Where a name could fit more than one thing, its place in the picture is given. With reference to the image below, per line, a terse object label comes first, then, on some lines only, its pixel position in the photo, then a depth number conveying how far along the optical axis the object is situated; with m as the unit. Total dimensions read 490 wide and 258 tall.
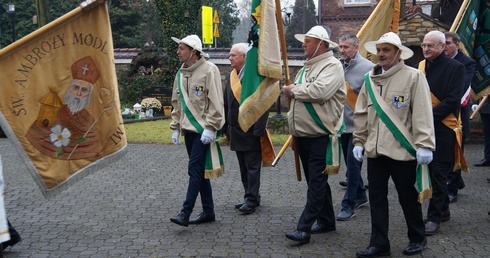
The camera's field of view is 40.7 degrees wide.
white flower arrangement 20.27
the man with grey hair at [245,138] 7.67
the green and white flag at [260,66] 6.15
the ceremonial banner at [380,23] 8.22
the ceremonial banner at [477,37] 8.41
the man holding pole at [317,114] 6.23
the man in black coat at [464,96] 7.59
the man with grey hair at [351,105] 7.41
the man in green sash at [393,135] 5.67
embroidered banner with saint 5.56
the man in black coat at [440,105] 6.50
